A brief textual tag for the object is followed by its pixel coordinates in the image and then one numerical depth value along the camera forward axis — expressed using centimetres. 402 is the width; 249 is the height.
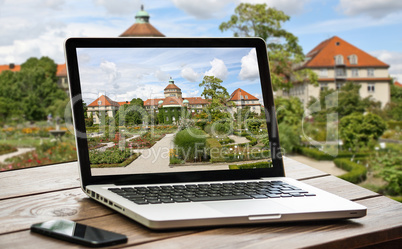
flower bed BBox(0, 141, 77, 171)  481
